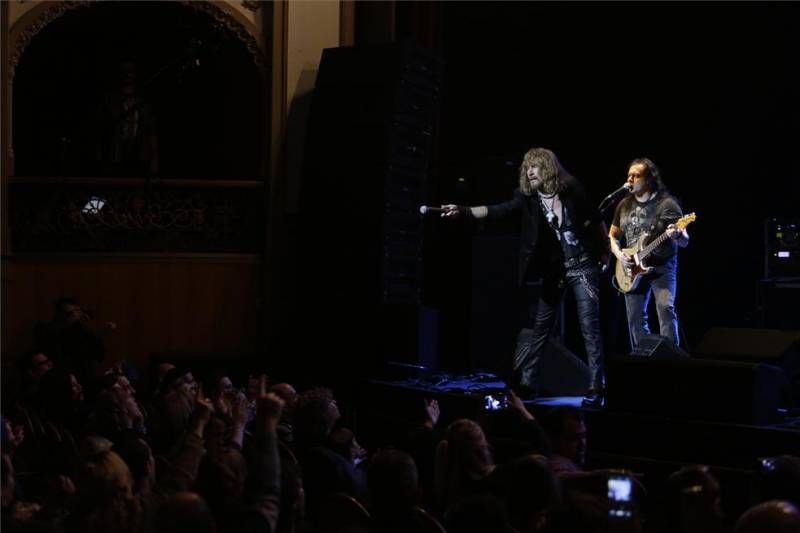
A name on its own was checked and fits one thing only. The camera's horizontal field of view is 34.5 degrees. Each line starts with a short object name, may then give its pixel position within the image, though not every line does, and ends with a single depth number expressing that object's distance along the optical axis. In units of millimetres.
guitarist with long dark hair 8758
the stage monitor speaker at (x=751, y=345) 7758
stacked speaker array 10148
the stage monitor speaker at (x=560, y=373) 9172
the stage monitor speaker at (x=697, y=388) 7492
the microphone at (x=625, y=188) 8670
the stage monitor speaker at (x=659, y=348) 8281
